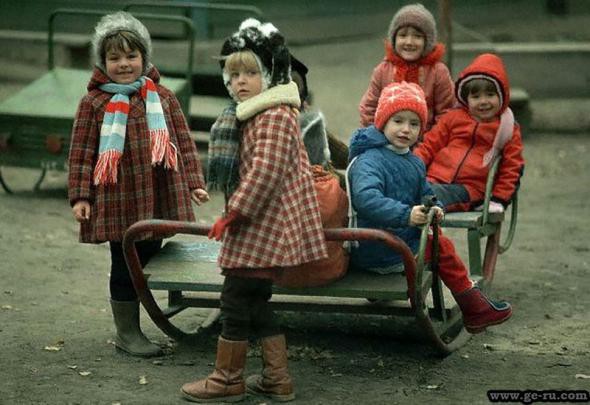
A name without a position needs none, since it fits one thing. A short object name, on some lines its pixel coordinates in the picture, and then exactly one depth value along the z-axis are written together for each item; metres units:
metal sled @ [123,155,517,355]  8.51
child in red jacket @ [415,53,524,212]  10.99
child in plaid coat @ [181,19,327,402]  8.10
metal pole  18.71
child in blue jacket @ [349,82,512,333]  8.89
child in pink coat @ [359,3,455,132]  11.53
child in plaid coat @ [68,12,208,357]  9.15
